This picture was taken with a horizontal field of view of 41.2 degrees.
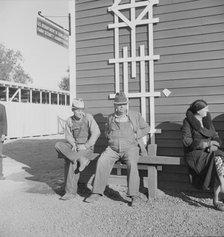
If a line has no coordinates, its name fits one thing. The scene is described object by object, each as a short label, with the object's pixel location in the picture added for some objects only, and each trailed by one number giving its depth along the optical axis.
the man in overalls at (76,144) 4.45
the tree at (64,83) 50.30
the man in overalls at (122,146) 4.05
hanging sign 8.00
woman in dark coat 3.73
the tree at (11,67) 43.07
